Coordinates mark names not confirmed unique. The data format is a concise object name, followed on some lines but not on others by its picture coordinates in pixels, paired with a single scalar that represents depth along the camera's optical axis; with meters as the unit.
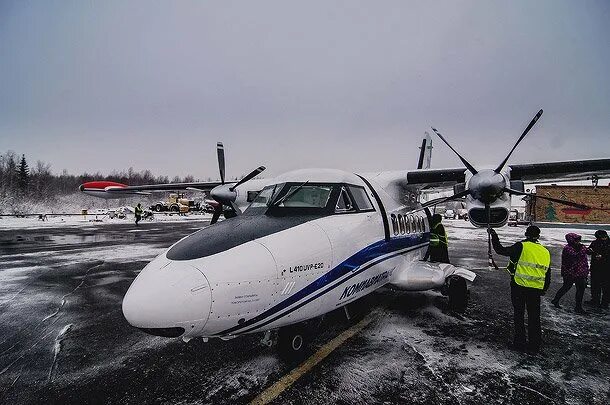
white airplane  2.99
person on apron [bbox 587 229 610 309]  6.93
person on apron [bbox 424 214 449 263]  9.27
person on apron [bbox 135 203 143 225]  30.60
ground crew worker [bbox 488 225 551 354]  4.92
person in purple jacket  6.82
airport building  32.81
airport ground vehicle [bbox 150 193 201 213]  49.72
